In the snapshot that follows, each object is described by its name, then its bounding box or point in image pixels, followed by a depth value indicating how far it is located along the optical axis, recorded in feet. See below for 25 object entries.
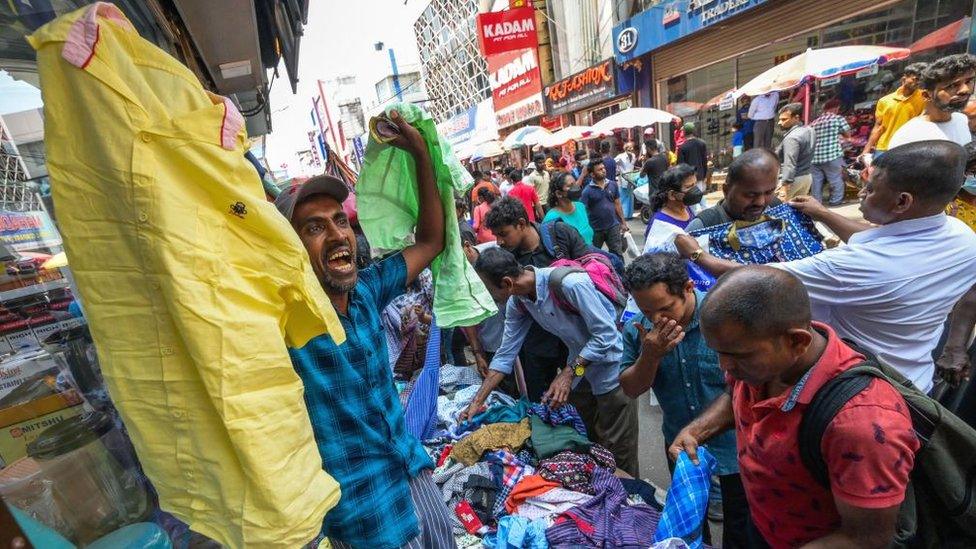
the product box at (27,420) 4.57
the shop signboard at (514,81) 75.41
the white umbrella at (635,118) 39.22
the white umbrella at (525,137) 46.09
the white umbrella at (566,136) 45.53
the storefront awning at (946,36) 25.45
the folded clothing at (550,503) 7.75
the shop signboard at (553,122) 71.44
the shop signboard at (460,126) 107.65
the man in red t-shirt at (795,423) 3.72
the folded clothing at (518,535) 7.09
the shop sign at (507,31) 54.24
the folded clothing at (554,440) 9.05
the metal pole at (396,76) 157.32
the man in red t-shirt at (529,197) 24.02
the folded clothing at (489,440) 9.44
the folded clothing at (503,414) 10.60
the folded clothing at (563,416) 9.57
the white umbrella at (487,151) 61.31
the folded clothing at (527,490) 8.11
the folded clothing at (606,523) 7.09
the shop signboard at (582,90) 54.34
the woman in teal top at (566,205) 17.98
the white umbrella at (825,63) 24.21
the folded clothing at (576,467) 8.22
